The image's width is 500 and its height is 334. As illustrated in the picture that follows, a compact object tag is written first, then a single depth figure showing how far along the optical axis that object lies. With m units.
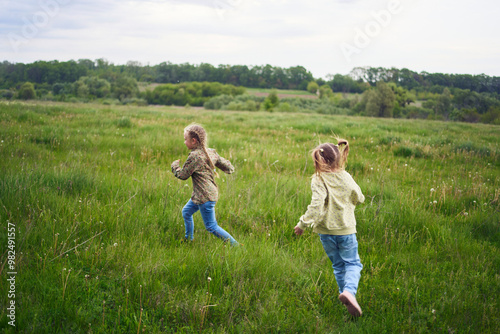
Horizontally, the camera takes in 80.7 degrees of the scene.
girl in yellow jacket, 2.69
